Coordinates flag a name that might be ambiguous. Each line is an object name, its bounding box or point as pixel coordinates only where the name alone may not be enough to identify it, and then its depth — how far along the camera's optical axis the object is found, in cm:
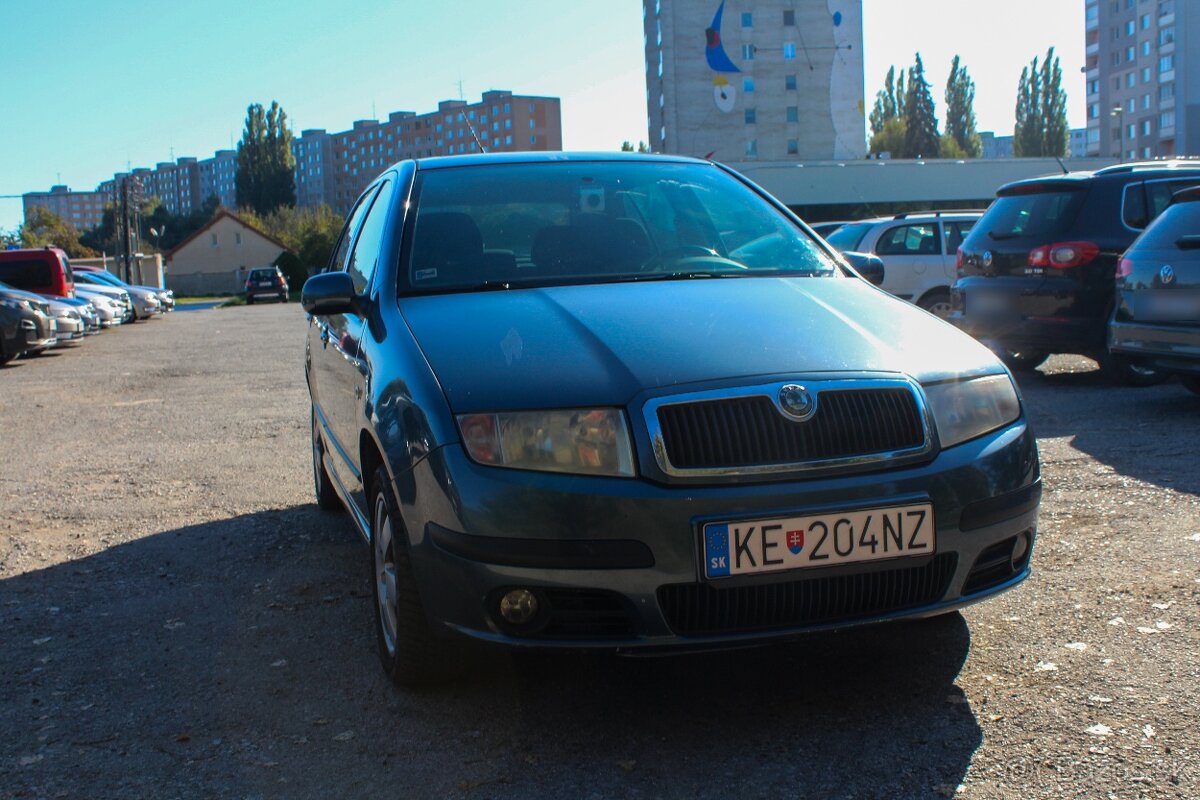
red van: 2423
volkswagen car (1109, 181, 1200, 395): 773
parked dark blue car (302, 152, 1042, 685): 293
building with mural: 8831
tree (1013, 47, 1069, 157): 10075
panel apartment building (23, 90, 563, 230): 14762
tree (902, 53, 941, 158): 9706
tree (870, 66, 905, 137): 10438
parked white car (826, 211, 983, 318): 1491
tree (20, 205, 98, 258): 8231
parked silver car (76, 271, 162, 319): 3338
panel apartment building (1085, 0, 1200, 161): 9075
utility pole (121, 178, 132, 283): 5803
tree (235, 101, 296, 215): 12531
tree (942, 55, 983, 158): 10275
